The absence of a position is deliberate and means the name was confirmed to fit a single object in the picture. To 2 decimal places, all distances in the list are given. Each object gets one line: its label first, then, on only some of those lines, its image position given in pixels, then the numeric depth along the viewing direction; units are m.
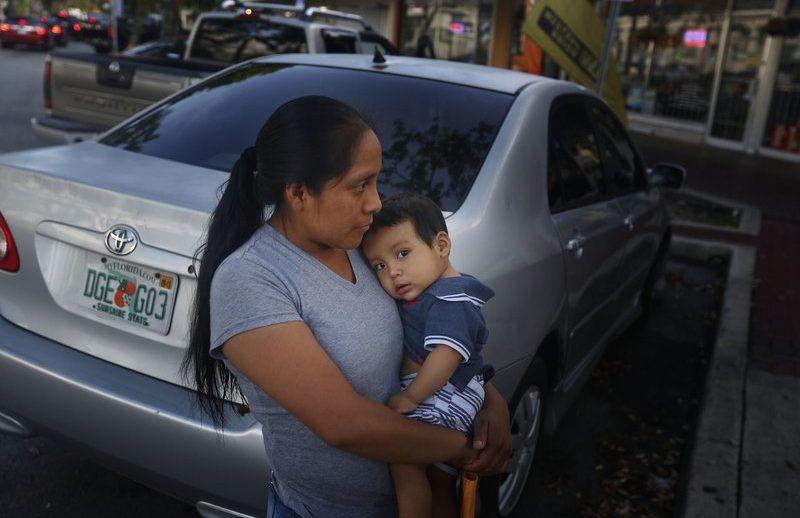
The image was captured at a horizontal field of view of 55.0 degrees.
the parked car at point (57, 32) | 36.12
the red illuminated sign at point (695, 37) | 15.41
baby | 1.52
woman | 1.30
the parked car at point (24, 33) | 32.06
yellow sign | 6.33
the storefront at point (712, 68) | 14.09
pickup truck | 6.55
